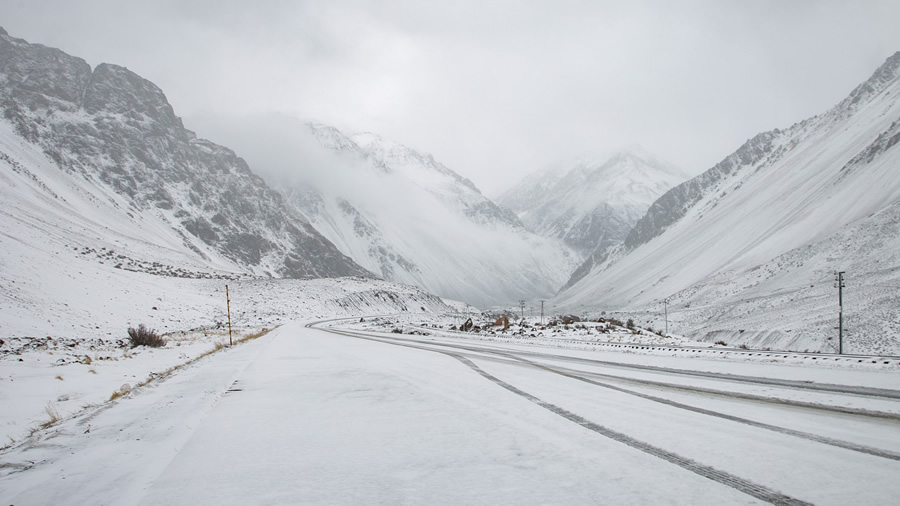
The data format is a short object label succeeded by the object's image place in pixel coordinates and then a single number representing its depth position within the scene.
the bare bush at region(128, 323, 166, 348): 20.98
